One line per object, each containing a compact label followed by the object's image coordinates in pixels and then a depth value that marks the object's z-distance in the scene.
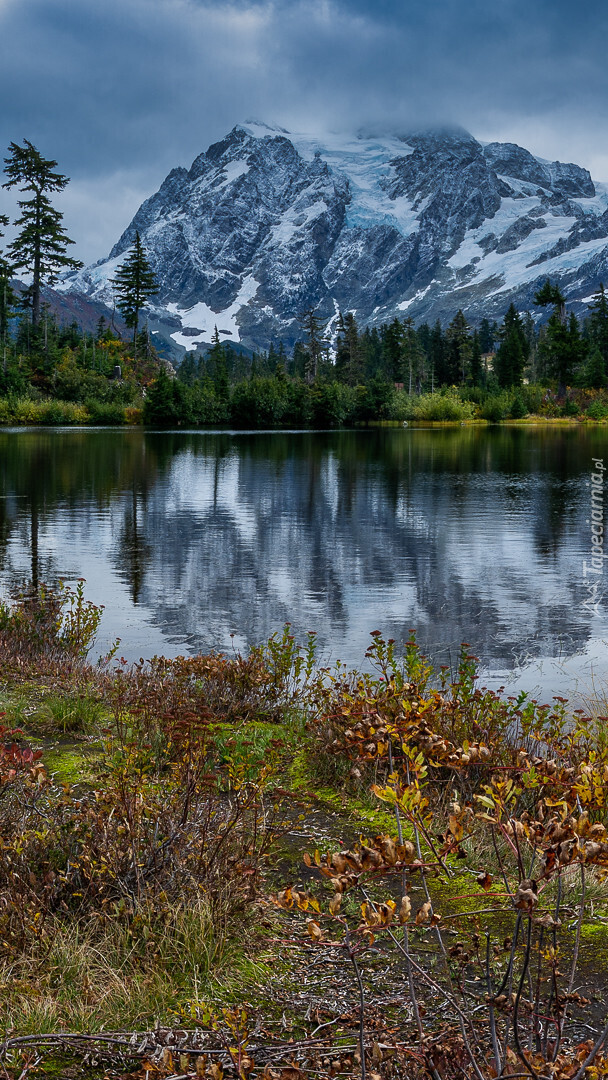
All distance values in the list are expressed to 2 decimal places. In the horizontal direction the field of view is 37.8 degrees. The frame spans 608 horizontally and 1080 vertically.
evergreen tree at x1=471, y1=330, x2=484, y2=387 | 112.78
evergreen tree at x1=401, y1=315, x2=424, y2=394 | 115.81
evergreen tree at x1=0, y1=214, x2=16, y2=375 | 77.32
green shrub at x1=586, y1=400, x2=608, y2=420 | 84.19
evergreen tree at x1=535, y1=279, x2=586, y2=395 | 88.25
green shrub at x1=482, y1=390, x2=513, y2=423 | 87.44
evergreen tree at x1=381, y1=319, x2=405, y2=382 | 114.25
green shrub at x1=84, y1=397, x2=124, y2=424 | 71.62
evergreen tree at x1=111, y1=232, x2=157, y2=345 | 88.75
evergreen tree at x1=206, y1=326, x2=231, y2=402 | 84.56
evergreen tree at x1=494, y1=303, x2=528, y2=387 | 101.31
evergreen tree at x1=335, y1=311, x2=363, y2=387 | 108.81
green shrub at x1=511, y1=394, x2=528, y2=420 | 86.88
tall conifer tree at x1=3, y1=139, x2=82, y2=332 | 77.25
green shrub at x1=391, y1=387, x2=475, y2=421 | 87.19
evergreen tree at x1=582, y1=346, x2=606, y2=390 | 91.38
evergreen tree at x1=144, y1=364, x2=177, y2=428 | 74.75
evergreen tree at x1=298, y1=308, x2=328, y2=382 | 105.17
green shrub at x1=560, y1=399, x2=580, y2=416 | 86.25
